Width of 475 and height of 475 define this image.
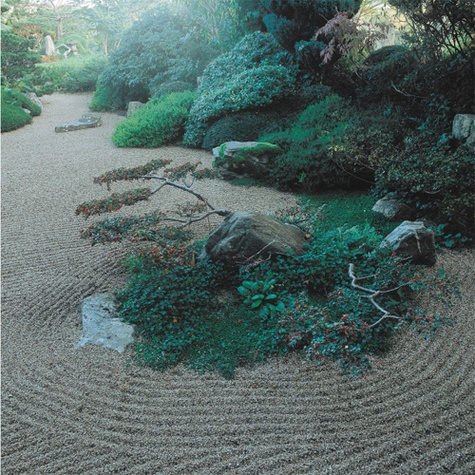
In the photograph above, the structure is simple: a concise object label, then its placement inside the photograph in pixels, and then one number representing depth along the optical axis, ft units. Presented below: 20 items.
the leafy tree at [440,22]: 19.36
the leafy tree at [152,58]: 46.57
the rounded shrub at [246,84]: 31.55
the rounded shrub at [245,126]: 30.58
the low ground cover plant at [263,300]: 11.46
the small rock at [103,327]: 12.19
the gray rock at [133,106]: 43.49
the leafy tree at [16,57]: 51.90
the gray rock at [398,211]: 18.72
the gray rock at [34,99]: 50.79
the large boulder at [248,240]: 14.06
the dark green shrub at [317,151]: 22.34
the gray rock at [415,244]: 14.75
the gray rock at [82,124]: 40.93
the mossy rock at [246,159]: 25.38
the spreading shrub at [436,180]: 16.62
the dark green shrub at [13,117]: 41.42
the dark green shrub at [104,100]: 51.16
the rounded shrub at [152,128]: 34.42
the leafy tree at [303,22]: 29.71
